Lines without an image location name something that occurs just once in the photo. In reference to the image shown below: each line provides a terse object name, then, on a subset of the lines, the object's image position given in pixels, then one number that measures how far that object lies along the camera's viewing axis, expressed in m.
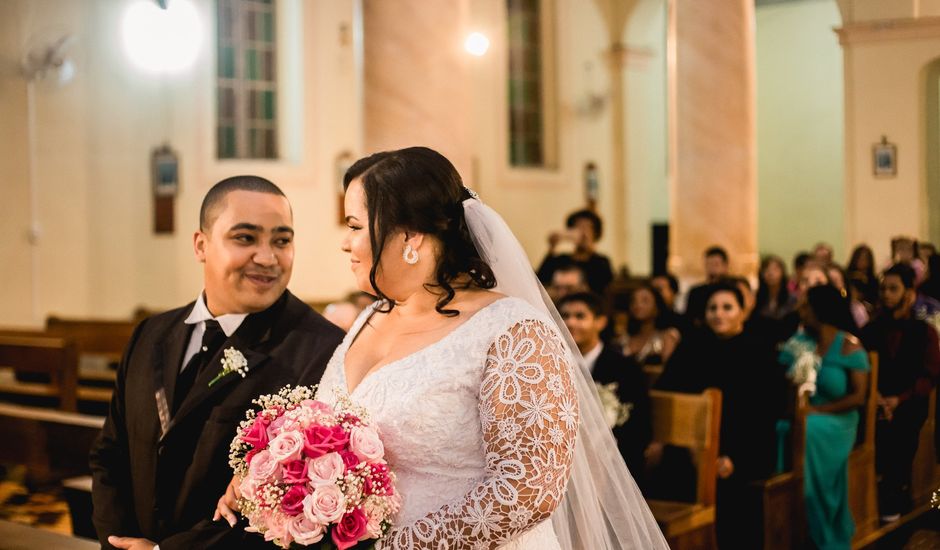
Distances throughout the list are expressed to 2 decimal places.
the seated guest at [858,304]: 4.52
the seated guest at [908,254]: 3.93
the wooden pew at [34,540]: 3.72
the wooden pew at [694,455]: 4.40
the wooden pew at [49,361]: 6.98
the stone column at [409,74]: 6.39
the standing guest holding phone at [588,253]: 8.03
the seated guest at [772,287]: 8.73
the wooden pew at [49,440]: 5.14
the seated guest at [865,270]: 4.23
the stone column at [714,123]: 8.73
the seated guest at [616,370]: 4.69
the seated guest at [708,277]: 6.98
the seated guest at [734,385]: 4.99
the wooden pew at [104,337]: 8.74
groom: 2.72
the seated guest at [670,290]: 7.43
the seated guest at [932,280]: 3.93
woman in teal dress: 4.64
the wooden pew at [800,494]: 4.36
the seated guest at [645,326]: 6.77
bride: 2.10
